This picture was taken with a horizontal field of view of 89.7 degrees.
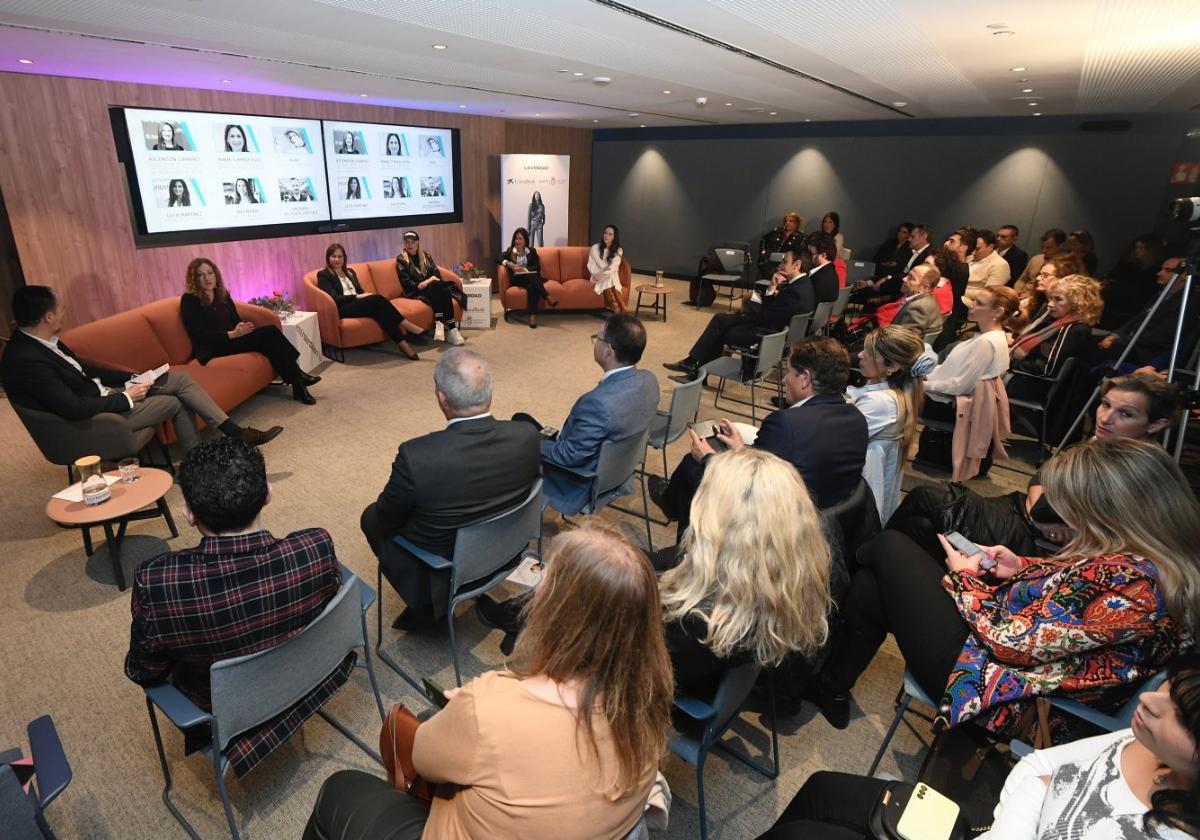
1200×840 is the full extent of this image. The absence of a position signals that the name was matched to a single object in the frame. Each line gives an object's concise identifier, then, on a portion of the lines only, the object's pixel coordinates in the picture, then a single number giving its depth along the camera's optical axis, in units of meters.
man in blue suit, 2.95
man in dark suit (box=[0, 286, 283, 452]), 3.34
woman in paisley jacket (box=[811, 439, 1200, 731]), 1.63
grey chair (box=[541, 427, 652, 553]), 2.93
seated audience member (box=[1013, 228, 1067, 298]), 6.92
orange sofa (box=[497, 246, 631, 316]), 8.30
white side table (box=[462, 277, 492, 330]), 7.87
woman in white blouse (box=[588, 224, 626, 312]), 8.48
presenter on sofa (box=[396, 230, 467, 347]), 7.48
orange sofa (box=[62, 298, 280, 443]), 4.26
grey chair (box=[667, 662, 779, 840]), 1.67
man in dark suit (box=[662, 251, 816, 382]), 5.68
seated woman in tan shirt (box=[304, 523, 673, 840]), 1.07
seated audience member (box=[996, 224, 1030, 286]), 7.54
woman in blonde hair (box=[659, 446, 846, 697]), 1.60
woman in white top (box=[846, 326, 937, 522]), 3.00
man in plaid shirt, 1.57
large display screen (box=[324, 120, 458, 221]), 7.59
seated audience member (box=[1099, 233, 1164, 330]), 7.33
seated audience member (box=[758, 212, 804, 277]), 8.83
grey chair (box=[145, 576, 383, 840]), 1.53
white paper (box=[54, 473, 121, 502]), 2.91
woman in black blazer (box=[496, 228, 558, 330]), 8.27
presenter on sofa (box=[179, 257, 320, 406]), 4.99
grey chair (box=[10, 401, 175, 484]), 3.46
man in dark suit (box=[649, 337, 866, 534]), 2.43
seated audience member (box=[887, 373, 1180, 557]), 2.38
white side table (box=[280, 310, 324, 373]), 5.89
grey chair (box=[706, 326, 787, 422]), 4.86
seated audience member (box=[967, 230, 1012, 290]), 6.93
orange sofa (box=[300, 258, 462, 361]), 6.48
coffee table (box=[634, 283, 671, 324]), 8.25
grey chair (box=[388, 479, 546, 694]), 2.21
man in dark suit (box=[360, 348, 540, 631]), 2.24
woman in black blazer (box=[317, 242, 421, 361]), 6.58
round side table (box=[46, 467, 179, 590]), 2.78
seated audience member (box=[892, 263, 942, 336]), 4.90
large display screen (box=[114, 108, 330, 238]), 5.72
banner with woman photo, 9.65
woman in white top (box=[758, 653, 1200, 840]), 1.12
